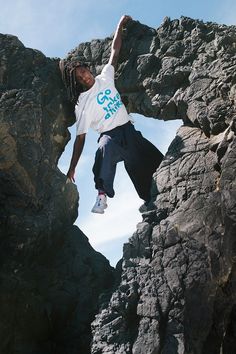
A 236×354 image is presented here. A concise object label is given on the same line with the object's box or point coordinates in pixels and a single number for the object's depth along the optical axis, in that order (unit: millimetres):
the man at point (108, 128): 7984
